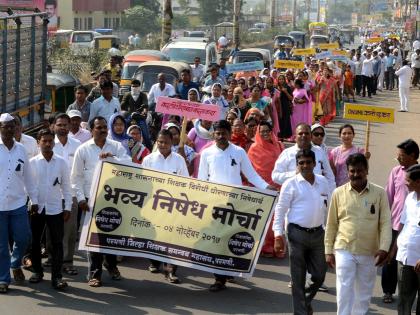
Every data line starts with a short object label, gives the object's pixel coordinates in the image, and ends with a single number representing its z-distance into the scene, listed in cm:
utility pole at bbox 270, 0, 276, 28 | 7139
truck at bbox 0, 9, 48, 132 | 1347
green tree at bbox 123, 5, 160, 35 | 7112
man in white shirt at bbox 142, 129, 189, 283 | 951
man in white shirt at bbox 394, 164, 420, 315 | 743
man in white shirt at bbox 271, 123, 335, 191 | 958
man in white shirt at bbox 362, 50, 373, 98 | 3316
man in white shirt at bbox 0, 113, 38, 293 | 880
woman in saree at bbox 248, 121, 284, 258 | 1084
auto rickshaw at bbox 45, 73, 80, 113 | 1830
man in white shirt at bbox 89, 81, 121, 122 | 1343
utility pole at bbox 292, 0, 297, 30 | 8818
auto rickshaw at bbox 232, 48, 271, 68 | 3375
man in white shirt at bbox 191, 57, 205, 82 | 2629
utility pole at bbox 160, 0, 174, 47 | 3378
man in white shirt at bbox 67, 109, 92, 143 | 1081
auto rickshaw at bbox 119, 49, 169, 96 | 2353
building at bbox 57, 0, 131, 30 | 6662
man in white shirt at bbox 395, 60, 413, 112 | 2769
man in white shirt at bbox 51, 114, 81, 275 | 974
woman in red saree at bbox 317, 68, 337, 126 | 2381
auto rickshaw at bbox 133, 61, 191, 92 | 2209
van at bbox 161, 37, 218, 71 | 2914
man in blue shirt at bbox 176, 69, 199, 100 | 1797
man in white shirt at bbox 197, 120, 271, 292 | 957
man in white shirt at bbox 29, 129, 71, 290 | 905
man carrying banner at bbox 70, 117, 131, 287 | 949
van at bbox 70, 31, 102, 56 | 4615
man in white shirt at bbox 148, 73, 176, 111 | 1727
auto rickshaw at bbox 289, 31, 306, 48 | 5905
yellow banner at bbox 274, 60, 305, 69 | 2661
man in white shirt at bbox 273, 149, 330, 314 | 791
